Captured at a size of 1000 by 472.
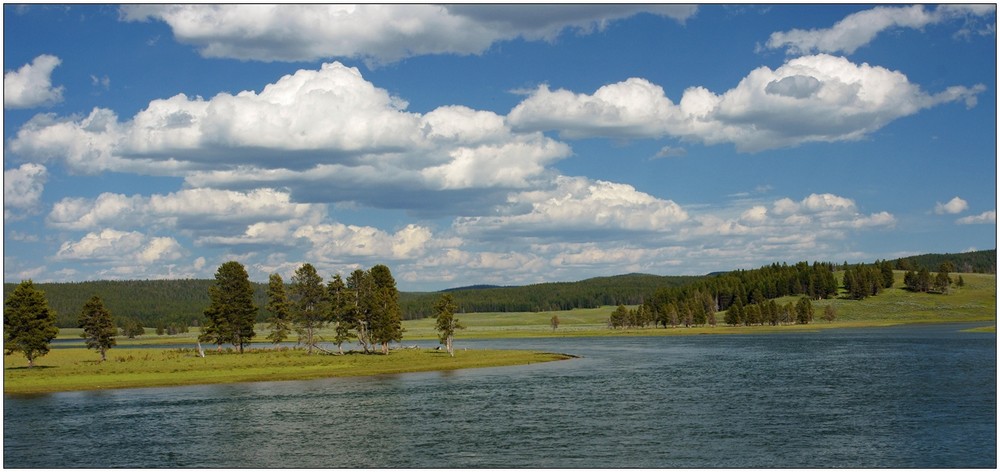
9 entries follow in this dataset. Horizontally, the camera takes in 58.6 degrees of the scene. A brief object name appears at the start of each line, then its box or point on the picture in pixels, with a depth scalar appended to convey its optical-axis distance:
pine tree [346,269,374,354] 135.62
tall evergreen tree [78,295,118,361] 119.69
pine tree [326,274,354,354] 133.12
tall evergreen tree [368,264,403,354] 134.62
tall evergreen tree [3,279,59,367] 107.56
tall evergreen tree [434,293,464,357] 132.50
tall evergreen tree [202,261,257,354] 139.00
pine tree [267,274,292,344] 139.50
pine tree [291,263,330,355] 135.14
